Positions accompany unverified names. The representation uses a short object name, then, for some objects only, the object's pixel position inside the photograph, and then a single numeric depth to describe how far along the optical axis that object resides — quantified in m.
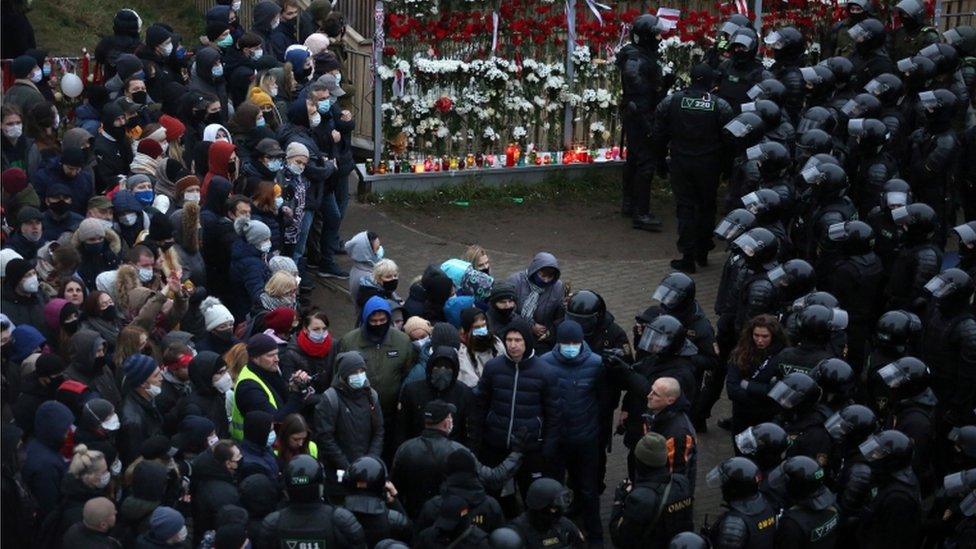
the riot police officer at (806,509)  18.09
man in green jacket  21.72
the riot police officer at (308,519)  17.09
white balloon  32.09
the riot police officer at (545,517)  17.47
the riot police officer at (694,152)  30.72
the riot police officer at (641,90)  32.91
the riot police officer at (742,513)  17.72
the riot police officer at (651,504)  18.67
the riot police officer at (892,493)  18.95
